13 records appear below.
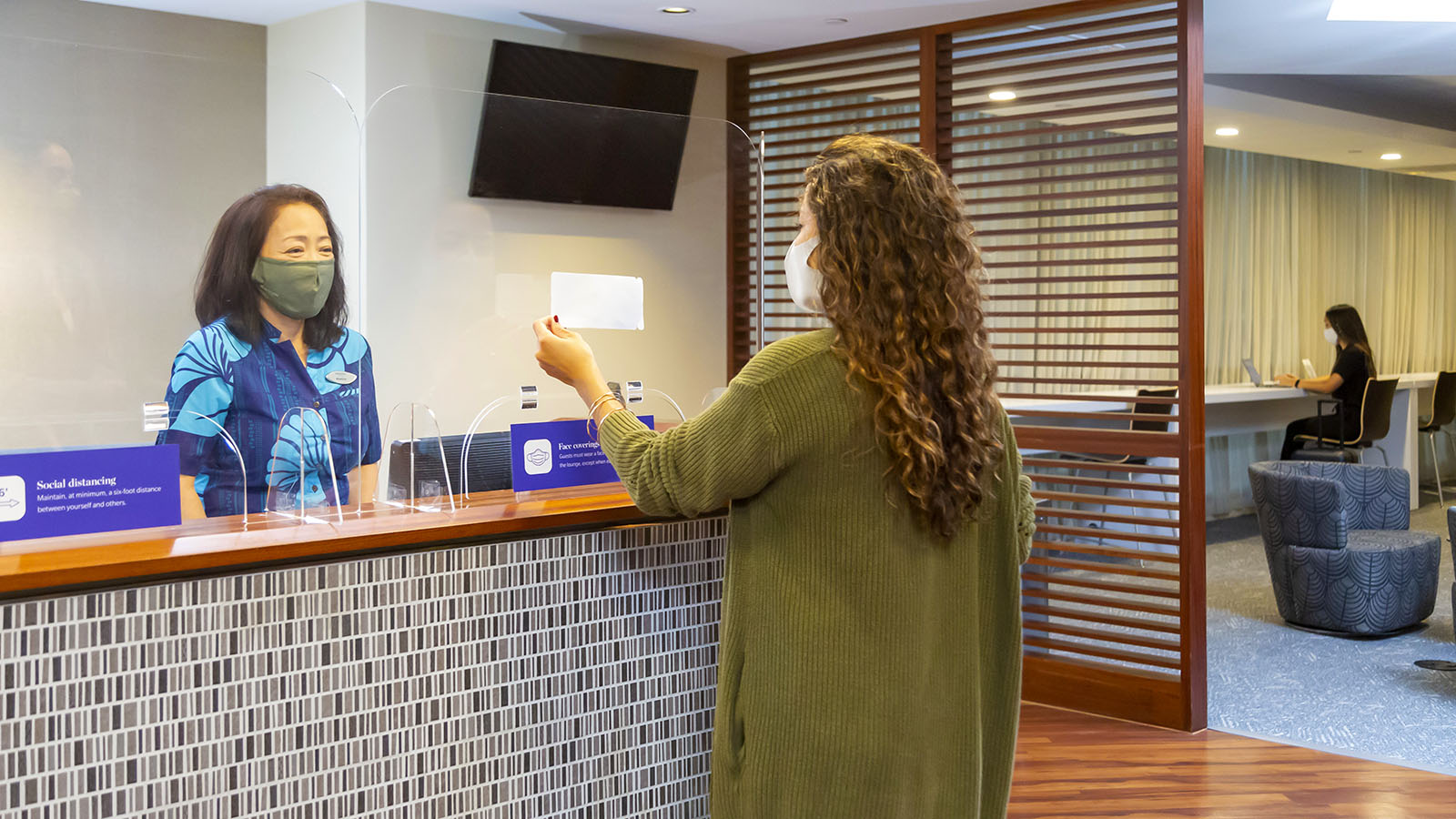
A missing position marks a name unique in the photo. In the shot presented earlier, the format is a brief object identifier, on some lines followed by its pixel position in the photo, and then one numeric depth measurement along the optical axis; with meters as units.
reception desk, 1.37
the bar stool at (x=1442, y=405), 8.48
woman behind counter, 1.73
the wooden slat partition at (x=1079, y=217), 3.84
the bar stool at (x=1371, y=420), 7.43
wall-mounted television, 1.99
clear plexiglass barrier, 1.60
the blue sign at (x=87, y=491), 1.43
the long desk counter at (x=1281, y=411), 7.34
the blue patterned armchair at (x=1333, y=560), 4.80
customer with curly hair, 1.45
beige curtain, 8.10
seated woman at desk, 7.47
